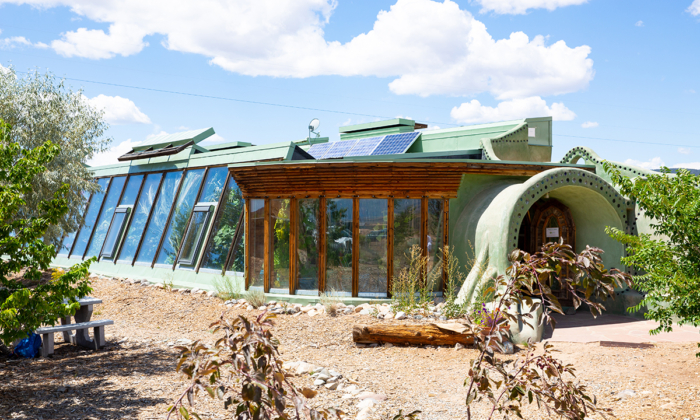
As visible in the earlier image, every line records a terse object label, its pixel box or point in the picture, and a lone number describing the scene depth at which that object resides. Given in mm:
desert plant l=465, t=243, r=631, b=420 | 2982
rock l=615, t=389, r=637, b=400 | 5923
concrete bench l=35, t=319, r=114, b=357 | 7980
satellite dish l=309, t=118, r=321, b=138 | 18734
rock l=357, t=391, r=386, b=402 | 5905
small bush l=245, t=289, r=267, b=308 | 11203
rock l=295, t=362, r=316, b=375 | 6855
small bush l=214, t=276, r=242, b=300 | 11961
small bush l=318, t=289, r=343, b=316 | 10320
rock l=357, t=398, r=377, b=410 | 5655
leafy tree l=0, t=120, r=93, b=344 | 5871
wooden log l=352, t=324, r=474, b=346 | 8227
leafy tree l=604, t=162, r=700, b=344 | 5785
